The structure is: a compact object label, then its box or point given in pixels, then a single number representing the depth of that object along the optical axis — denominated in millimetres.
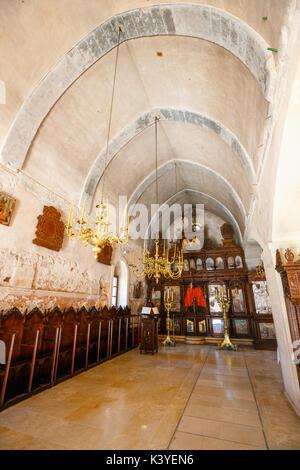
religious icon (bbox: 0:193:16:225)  4359
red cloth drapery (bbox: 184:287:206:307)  10812
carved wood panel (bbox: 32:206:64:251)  5199
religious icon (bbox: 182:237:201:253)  11742
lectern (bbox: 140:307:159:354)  7309
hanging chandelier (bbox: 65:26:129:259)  3657
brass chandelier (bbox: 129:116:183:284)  5832
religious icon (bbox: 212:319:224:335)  10281
